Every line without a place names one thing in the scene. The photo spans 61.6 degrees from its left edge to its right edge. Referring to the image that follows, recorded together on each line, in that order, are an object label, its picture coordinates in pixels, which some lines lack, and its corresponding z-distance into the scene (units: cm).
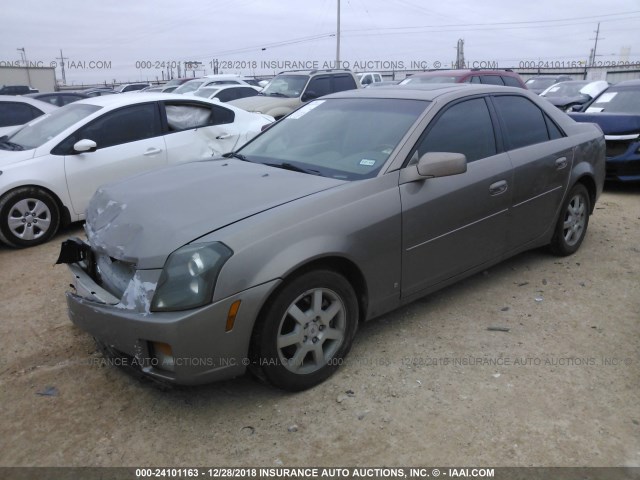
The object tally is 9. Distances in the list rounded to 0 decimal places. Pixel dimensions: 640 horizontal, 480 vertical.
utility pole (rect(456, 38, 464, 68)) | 3922
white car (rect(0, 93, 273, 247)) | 565
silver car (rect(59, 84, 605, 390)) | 268
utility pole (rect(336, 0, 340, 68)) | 3831
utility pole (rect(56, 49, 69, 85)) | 5416
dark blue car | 738
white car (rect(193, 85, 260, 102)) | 1586
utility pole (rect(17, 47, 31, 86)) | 3816
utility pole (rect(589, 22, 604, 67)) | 5721
